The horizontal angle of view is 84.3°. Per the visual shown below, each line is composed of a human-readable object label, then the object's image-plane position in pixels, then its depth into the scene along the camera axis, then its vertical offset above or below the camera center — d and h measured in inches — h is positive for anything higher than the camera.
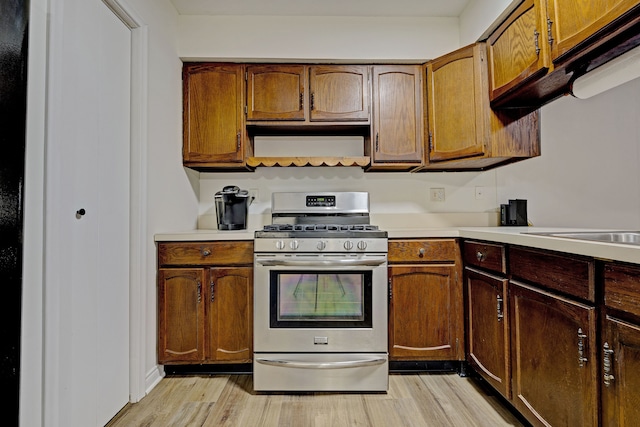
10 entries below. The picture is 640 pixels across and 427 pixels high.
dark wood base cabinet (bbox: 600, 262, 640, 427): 38.0 -14.5
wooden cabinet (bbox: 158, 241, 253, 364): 81.6 -19.5
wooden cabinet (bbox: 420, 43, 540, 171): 83.3 +23.9
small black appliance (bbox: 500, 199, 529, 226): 100.0 +1.8
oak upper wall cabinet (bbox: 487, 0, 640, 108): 48.7 +28.1
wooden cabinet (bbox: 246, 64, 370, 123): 97.0 +35.1
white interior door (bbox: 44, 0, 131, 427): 49.0 +1.1
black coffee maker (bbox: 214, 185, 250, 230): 93.9 +3.9
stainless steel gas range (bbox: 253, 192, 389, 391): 75.7 -19.7
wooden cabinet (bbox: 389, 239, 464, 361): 82.7 -21.9
